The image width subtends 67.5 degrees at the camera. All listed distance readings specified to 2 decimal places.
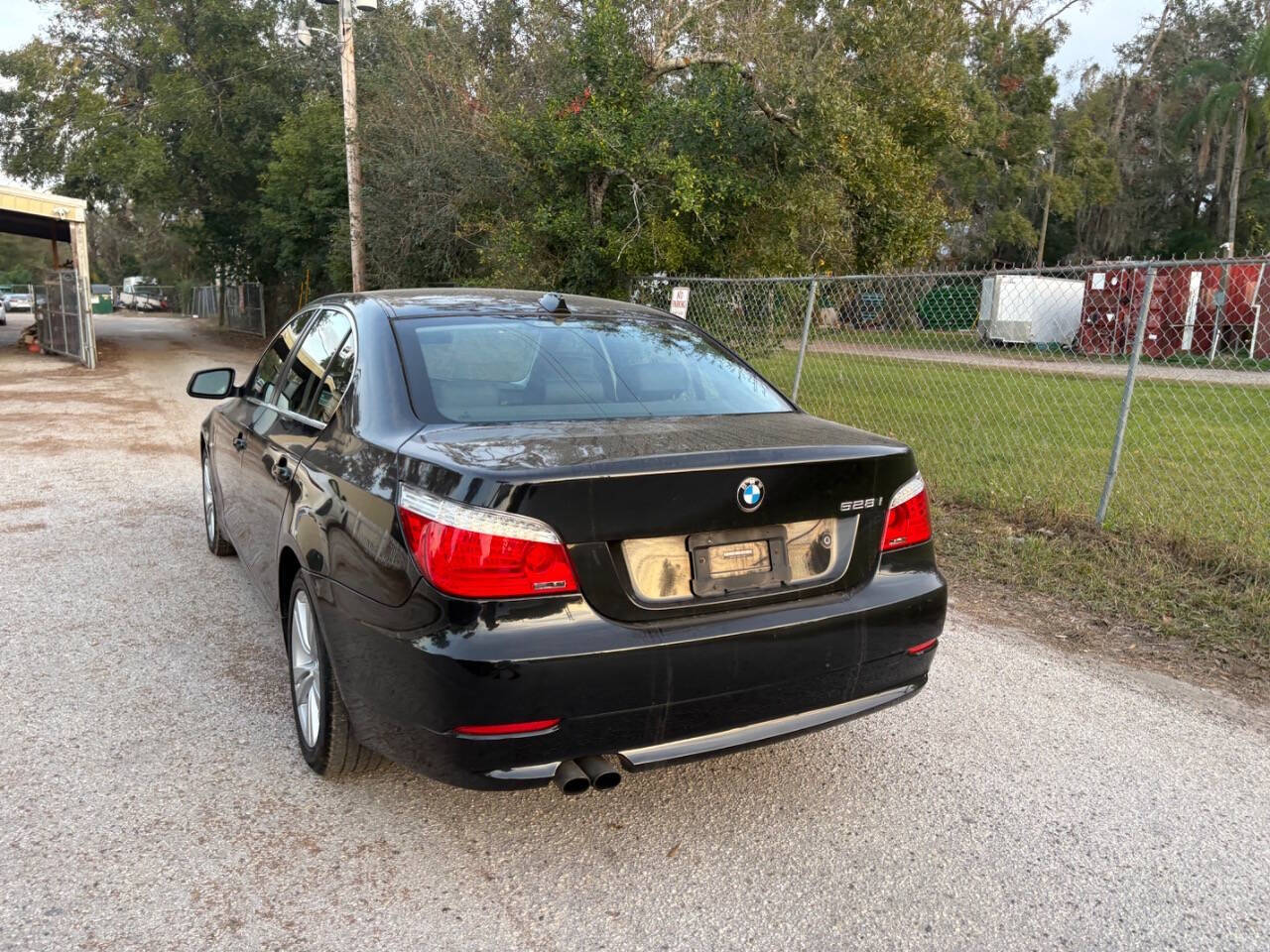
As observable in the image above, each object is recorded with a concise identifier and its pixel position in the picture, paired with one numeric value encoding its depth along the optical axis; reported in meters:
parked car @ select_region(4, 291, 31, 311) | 54.78
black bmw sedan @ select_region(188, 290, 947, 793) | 2.42
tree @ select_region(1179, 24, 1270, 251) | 40.12
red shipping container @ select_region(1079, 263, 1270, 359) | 17.64
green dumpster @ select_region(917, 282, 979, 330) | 12.51
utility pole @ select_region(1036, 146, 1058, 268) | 38.75
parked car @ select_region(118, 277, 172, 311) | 62.50
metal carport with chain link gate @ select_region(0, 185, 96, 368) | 18.73
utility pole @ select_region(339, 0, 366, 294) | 16.73
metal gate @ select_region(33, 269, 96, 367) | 19.53
